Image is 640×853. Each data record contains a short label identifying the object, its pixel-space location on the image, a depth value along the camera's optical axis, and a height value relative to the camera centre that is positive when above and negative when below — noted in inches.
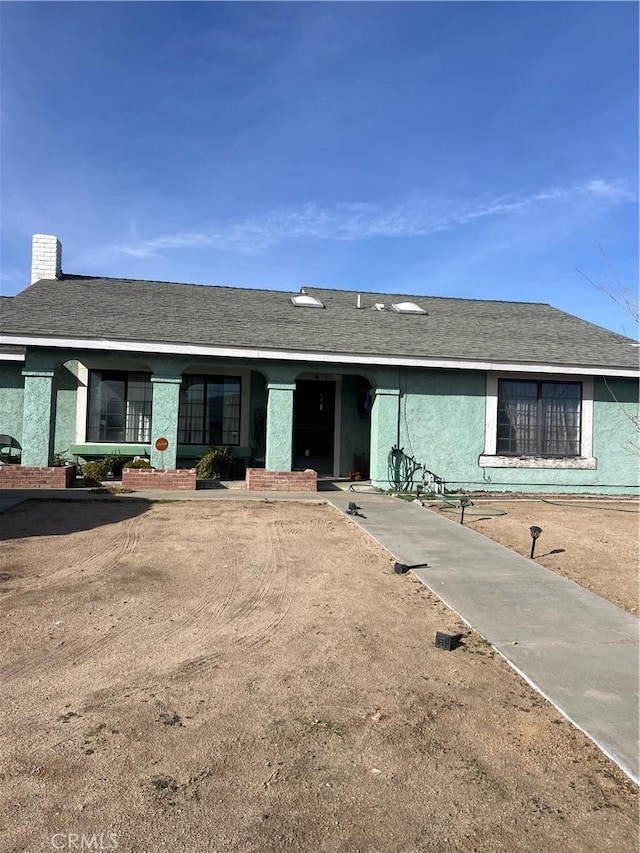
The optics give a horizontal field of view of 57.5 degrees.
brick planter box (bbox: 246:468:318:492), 510.0 -31.8
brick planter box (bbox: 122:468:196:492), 496.1 -32.1
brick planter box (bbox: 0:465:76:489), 484.7 -32.5
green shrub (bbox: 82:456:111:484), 518.0 -28.1
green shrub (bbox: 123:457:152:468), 536.0 -21.0
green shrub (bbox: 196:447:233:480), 555.2 -20.6
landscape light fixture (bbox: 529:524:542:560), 276.0 -38.1
